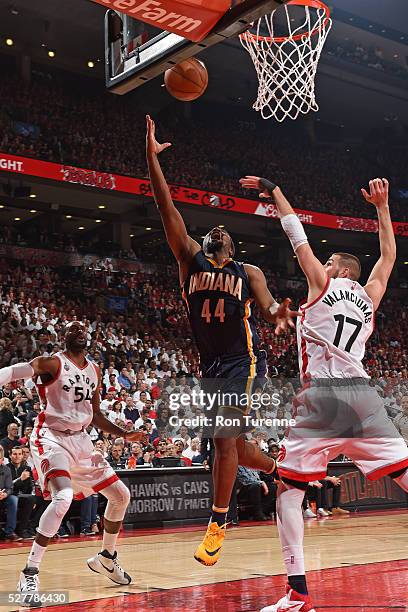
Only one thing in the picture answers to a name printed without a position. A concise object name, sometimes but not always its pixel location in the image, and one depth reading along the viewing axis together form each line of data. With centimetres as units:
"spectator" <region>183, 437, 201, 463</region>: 1230
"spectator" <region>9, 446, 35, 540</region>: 948
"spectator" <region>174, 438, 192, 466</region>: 1197
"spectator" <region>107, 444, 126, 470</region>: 1116
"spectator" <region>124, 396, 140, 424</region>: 1338
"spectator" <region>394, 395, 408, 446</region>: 1631
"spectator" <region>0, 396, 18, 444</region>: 1056
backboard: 505
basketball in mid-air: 576
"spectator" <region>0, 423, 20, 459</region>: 1005
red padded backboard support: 496
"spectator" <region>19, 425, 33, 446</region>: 1034
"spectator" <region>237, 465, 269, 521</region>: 1143
